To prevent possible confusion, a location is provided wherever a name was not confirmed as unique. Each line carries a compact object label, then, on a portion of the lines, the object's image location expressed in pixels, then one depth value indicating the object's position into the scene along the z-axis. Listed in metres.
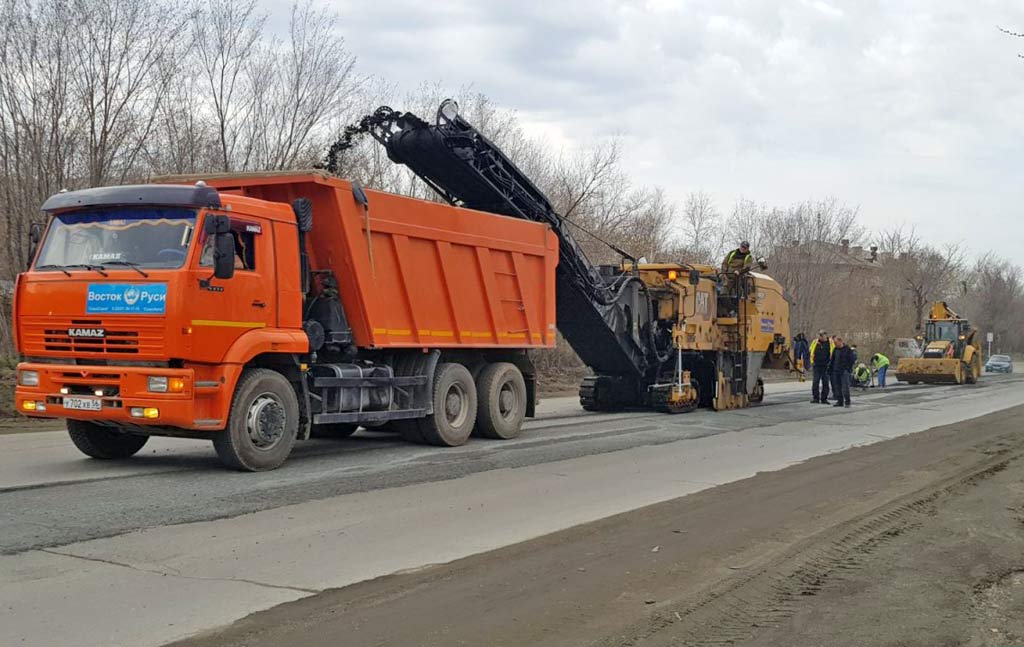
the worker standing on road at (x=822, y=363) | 22.44
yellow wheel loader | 35.16
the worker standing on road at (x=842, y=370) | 21.55
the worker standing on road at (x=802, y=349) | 26.31
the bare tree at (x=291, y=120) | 22.89
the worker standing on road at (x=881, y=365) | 32.75
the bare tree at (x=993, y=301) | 91.31
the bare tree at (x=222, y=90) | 22.05
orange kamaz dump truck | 9.16
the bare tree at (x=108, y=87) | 19.42
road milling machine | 13.84
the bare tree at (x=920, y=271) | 64.19
